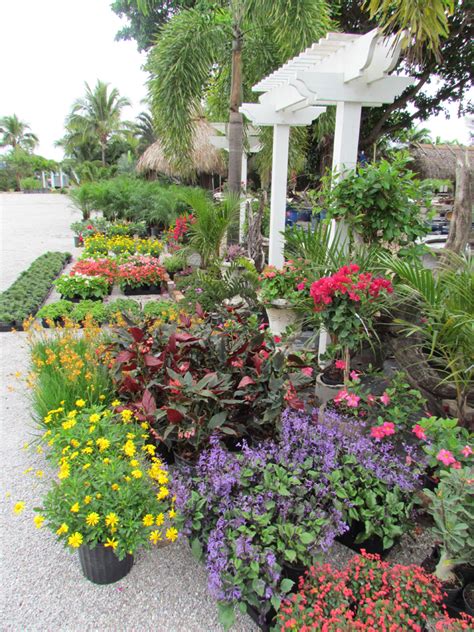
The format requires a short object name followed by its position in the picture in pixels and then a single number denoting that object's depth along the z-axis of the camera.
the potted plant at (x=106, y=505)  2.12
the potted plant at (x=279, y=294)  4.50
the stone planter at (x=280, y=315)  4.57
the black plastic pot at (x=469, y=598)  1.94
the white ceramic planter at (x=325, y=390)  3.48
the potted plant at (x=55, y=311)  5.89
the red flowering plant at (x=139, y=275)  7.62
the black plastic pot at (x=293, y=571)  2.05
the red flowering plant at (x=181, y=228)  7.63
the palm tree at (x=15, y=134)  56.97
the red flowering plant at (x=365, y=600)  1.72
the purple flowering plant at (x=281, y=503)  1.88
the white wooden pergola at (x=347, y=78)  3.46
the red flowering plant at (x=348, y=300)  2.91
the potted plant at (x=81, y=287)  7.01
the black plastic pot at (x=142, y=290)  7.76
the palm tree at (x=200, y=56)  6.30
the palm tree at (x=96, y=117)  36.97
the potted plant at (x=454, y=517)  1.84
